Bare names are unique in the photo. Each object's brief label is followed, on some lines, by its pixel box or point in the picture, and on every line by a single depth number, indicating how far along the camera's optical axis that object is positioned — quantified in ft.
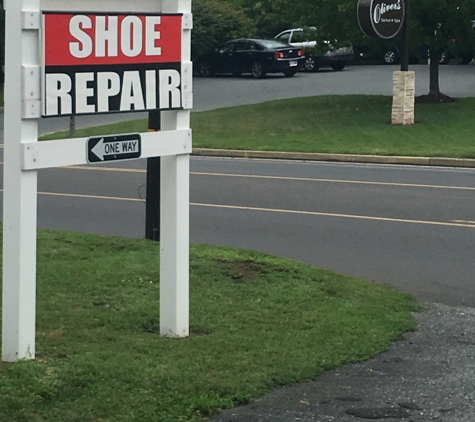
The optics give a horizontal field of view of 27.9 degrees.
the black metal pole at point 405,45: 73.10
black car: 123.24
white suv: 129.59
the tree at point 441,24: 77.66
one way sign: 18.75
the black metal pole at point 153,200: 31.35
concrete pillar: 72.74
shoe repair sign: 17.89
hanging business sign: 71.61
